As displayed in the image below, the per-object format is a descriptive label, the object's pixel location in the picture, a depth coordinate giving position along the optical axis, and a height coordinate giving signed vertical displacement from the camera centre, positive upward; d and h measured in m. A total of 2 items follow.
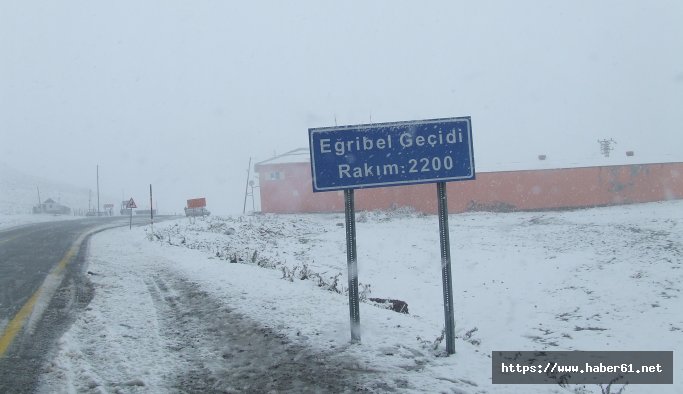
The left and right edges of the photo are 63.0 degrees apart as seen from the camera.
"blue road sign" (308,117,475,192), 5.52 +0.59
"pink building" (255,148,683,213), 39.84 +1.30
